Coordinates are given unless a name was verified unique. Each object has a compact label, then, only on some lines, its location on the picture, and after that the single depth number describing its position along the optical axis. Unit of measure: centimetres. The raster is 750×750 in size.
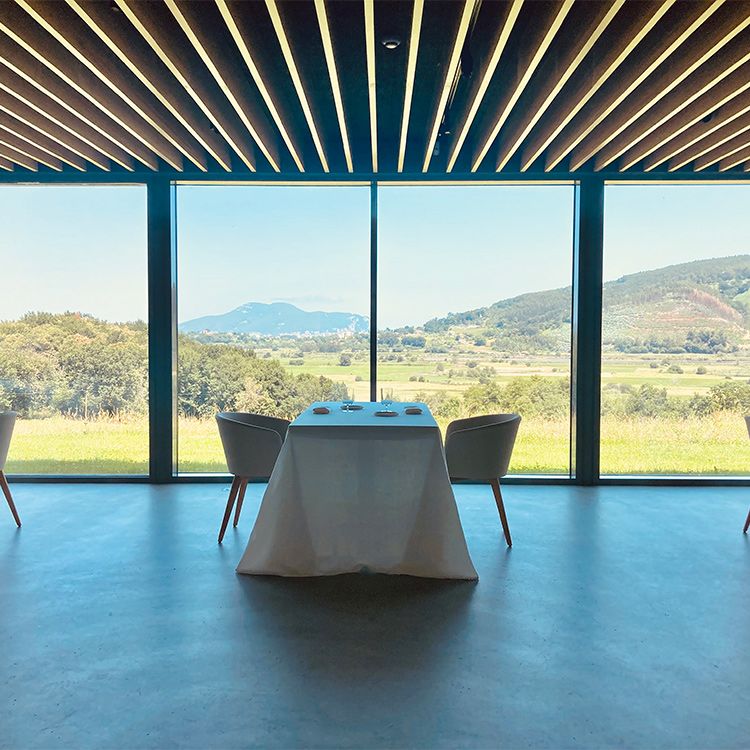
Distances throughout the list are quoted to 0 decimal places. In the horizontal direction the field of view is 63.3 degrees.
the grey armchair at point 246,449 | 385
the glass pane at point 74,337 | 571
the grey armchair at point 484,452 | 385
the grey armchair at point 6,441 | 414
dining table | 323
